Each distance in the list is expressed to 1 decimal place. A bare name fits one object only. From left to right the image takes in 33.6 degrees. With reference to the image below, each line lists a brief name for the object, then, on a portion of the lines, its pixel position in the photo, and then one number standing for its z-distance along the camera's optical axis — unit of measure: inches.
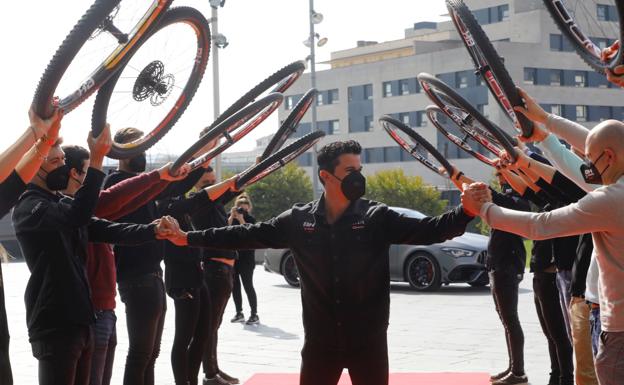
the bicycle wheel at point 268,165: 321.1
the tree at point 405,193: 2783.0
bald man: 209.6
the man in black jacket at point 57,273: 231.9
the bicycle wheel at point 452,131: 363.5
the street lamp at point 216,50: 1028.1
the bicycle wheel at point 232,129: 306.2
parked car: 799.7
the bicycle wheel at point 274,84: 352.2
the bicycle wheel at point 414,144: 323.9
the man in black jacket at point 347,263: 231.9
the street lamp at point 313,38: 1765.6
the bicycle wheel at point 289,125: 366.3
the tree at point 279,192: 2486.5
